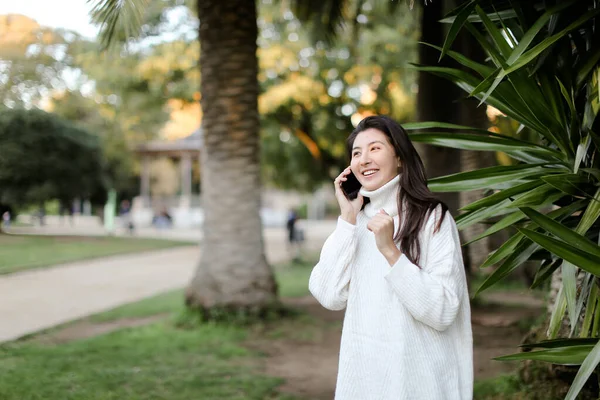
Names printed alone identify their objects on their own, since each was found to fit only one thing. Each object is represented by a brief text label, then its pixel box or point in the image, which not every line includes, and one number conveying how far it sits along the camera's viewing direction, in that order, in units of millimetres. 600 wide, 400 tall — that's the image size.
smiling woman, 2057
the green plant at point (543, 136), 2994
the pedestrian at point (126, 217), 24344
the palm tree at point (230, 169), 7527
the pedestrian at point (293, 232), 16562
